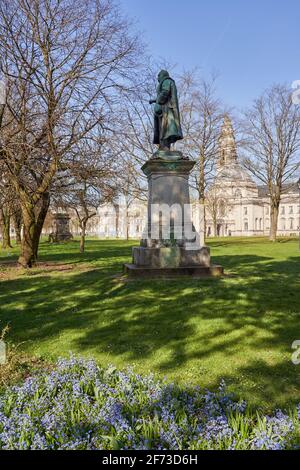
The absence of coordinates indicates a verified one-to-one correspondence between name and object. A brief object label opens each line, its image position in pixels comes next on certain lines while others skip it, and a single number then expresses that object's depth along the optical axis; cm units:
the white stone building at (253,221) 10125
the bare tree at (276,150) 3438
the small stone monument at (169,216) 1052
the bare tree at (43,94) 1284
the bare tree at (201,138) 2838
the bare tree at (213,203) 5228
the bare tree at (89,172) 1409
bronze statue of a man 1168
